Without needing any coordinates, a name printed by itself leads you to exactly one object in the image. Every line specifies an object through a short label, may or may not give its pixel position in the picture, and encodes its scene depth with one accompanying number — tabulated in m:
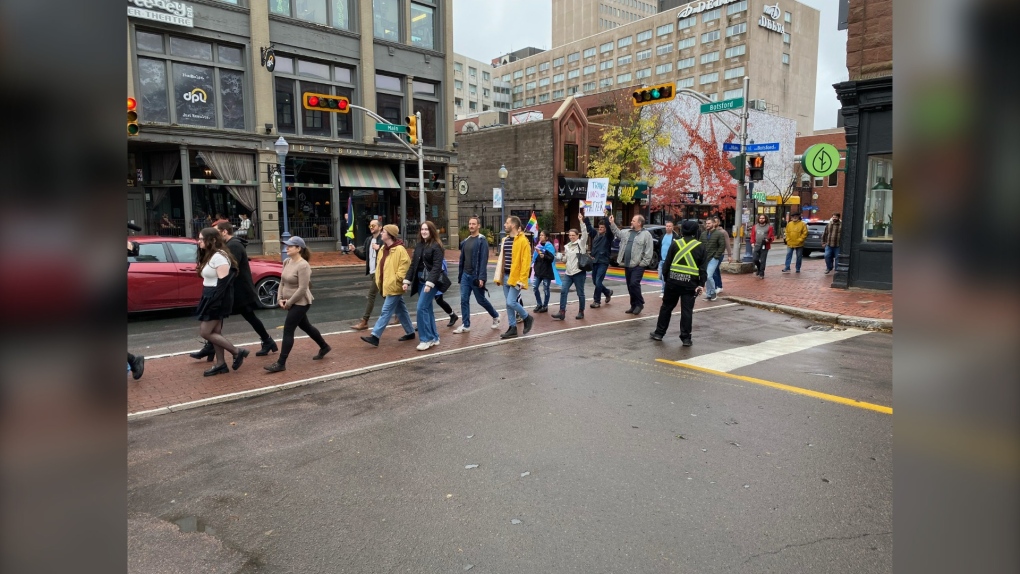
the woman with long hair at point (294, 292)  7.53
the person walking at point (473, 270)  9.55
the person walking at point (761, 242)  16.86
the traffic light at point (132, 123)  13.56
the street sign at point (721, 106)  16.91
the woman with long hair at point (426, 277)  8.64
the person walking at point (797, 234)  17.58
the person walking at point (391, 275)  8.68
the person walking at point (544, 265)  11.46
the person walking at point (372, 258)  10.20
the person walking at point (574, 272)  11.07
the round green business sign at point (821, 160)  13.61
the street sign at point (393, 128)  21.20
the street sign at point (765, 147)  17.80
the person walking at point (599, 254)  12.25
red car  10.55
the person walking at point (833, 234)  15.89
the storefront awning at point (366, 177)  27.59
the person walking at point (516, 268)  9.90
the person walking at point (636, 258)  11.48
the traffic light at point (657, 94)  16.52
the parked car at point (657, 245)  19.80
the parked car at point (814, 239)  26.40
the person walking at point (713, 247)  12.67
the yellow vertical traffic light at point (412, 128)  22.70
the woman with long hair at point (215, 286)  7.20
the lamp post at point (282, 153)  20.14
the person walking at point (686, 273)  8.52
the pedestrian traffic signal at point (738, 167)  18.58
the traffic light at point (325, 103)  18.77
